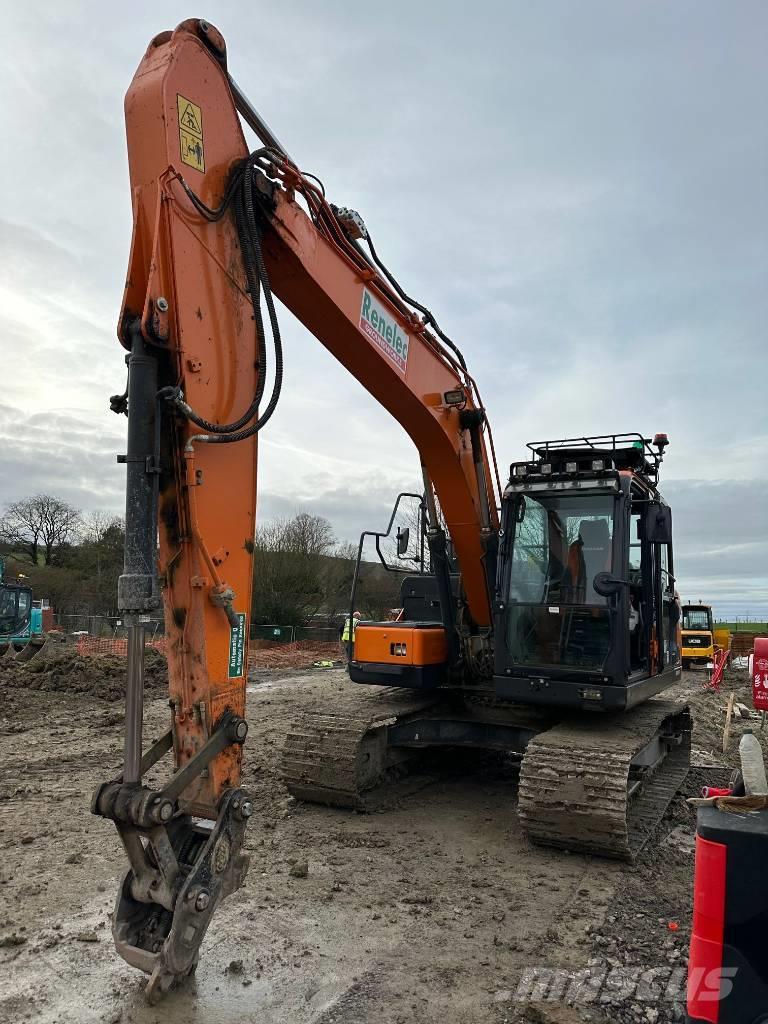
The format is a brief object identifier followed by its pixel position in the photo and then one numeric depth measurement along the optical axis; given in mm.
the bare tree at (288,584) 32469
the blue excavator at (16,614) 19219
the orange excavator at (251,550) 3551
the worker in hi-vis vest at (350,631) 6867
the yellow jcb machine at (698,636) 24672
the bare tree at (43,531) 48000
